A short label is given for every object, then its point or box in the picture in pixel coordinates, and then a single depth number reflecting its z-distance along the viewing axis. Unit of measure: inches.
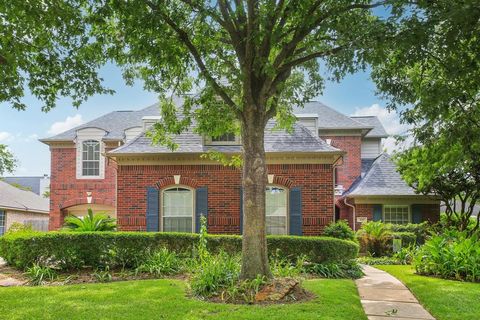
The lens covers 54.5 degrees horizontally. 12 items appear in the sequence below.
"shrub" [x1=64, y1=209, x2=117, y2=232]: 533.0
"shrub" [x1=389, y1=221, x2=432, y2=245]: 748.6
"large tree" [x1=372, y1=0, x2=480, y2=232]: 271.9
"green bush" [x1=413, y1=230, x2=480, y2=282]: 435.8
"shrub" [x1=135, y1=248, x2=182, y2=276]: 441.7
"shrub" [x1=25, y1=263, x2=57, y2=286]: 419.6
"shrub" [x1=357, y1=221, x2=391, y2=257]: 707.4
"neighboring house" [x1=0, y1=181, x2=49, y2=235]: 1109.1
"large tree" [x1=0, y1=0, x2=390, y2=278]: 335.9
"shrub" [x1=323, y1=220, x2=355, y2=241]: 592.4
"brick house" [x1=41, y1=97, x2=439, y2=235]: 625.6
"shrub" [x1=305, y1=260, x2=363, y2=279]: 467.2
